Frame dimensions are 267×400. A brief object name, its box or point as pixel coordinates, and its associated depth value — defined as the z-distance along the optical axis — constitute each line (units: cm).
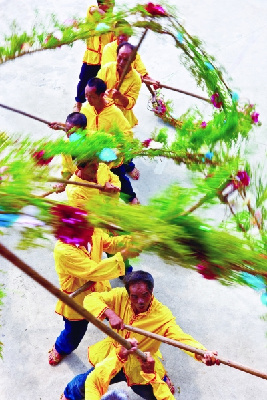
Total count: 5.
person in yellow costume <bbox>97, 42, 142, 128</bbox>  331
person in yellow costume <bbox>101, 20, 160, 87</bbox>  353
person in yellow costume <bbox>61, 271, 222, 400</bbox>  214
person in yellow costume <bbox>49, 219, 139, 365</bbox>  226
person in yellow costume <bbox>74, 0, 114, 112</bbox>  379
